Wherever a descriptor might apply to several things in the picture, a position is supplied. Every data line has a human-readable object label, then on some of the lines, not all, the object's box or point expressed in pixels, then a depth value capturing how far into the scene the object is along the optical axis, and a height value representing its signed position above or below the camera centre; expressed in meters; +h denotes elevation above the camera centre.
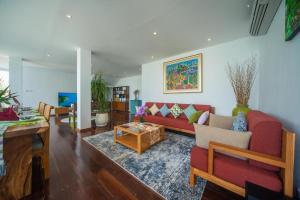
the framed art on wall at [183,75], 3.56 +0.83
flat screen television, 6.69 +0.10
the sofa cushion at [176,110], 3.55 -0.32
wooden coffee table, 2.23 -0.79
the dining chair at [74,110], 3.90 -0.35
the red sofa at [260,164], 0.92 -0.60
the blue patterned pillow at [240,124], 1.41 -0.30
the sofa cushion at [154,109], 4.11 -0.33
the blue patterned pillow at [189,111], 3.27 -0.31
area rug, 1.35 -1.00
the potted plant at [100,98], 4.11 +0.06
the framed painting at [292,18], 1.04 +0.78
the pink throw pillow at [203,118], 2.69 -0.42
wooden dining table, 1.11 -0.63
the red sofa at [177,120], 3.03 -0.60
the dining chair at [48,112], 1.79 -0.20
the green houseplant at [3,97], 1.36 +0.03
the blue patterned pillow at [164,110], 3.84 -0.34
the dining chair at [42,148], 1.42 -0.59
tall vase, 2.35 -0.18
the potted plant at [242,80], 2.61 +0.46
